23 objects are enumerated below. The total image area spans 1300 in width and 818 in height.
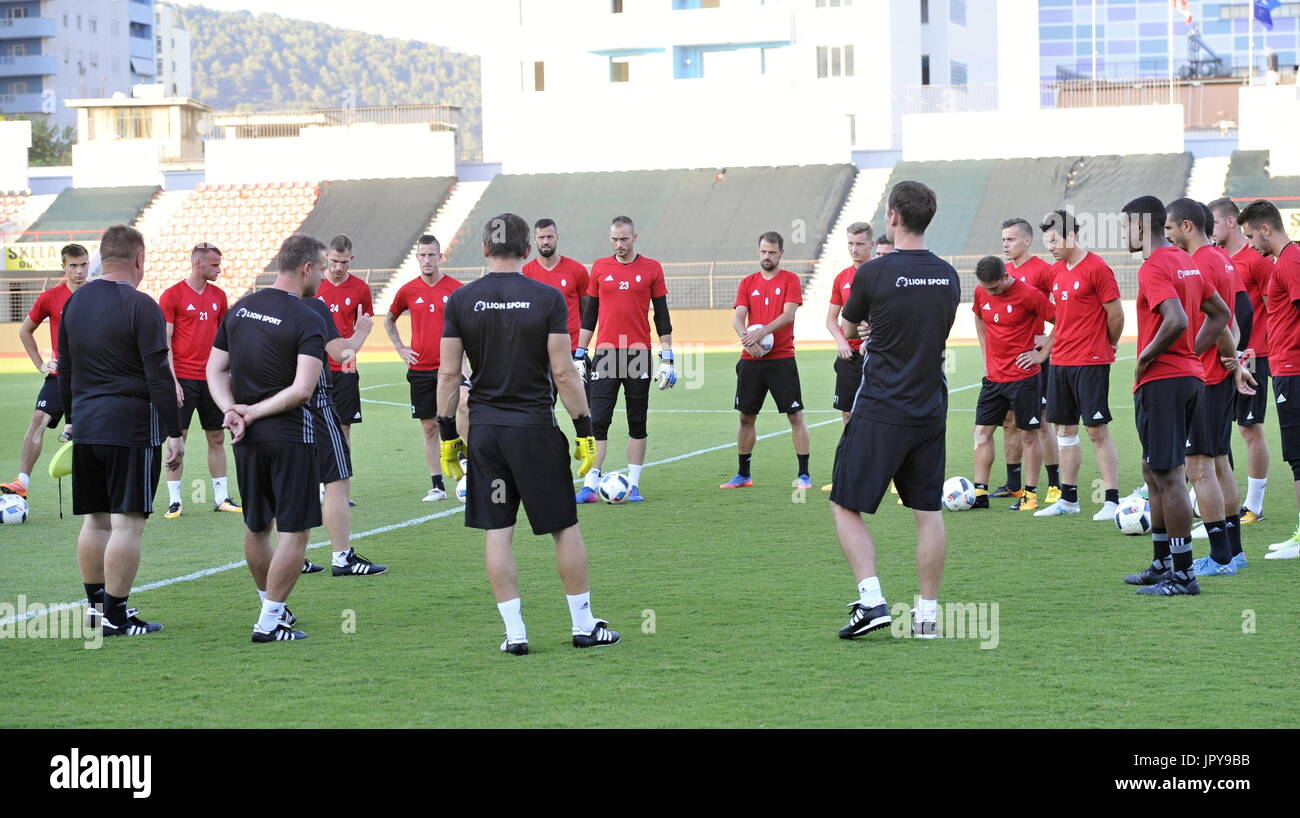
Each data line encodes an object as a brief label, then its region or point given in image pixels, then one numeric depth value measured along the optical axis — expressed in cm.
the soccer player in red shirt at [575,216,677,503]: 1308
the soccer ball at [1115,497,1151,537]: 1068
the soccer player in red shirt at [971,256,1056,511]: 1191
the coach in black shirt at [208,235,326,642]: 765
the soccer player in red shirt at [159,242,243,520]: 1237
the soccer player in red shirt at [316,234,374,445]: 1304
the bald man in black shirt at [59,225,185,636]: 779
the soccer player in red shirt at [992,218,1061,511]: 1184
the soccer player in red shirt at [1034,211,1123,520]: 1101
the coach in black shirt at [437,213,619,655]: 723
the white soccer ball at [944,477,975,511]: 1212
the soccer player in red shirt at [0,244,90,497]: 1291
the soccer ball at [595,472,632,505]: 1295
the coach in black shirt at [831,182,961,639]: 738
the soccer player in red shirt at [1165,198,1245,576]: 858
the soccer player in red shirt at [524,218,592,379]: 1291
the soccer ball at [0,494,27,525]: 1236
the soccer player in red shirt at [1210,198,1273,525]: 991
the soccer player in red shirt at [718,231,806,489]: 1350
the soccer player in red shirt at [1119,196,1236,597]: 827
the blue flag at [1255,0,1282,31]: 5306
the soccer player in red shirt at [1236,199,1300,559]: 970
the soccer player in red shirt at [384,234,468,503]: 1320
